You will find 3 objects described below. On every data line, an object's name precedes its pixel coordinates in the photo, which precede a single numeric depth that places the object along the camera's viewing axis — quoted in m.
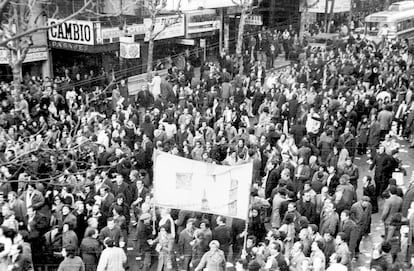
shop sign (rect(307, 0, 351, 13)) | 34.88
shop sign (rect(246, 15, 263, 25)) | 30.50
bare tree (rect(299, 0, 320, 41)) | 32.31
